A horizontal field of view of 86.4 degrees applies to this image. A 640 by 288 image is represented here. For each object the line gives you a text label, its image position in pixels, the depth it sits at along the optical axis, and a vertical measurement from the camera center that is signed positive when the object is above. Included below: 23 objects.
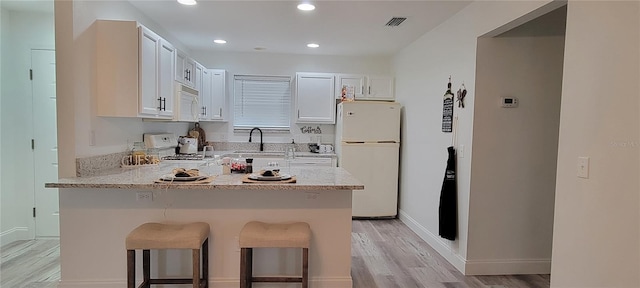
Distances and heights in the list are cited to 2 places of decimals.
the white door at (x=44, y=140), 3.63 -0.21
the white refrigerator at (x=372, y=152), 4.78 -0.32
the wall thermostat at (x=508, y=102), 2.99 +0.27
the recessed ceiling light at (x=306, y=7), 3.14 +1.13
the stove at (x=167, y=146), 3.59 -0.26
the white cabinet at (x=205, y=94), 4.66 +0.43
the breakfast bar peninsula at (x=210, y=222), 2.52 -0.74
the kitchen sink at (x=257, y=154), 4.99 -0.41
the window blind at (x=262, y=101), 5.50 +0.40
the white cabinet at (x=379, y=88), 5.26 +0.64
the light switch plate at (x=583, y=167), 1.87 -0.18
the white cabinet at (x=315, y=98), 5.21 +0.46
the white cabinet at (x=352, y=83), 5.23 +0.70
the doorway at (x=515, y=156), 2.98 -0.21
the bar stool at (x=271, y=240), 2.21 -0.74
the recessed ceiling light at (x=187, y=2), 3.09 +1.12
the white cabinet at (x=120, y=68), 2.75 +0.44
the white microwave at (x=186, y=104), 3.65 +0.23
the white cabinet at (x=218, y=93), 5.01 +0.48
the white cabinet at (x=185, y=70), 3.66 +0.63
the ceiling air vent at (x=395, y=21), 3.50 +1.14
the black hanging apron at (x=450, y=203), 3.28 -0.70
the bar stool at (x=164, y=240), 2.16 -0.74
